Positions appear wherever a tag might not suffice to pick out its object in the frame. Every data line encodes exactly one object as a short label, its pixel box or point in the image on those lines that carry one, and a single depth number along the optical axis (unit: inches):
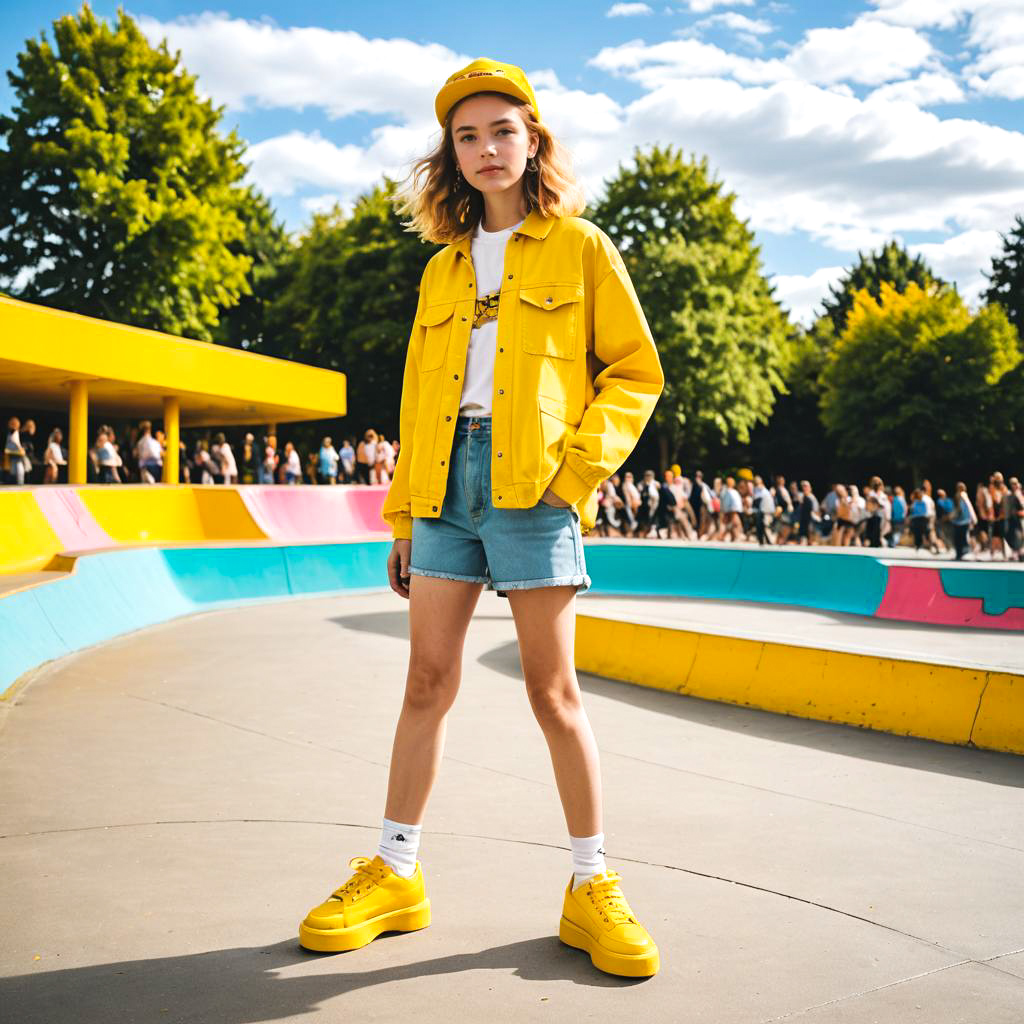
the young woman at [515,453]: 109.2
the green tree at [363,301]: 1649.9
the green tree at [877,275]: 2474.2
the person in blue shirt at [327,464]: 1109.7
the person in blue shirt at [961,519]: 839.1
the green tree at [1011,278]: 2301.9
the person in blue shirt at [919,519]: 964.0
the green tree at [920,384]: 1695.4
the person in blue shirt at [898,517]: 1013.8
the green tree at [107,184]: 1315.2
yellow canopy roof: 785.6
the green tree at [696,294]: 1525.6
